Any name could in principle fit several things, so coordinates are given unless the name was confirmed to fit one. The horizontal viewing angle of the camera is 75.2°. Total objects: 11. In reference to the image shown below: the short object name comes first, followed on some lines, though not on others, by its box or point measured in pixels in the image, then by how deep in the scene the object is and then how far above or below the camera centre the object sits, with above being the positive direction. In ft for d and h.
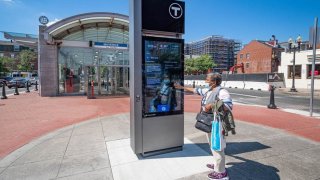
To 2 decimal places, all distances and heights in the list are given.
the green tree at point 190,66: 263.98 +18.31
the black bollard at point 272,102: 35.00 -3.68
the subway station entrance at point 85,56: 54.39 +6.86
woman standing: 10.52 -1.18
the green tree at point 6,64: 164.74 +13.54
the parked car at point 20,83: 91.15 -1.39
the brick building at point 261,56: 165.68 +20.77
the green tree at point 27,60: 166.20 +16.26
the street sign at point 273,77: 82.28 +1.35
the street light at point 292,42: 71.57 +14.43
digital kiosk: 13.43 +0.36
